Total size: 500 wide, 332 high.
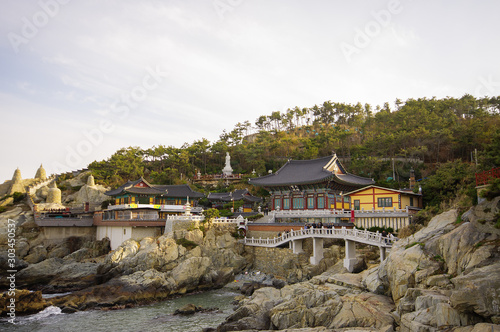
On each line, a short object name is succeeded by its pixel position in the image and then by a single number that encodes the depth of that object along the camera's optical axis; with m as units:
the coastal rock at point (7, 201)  57.26
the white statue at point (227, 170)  73.75
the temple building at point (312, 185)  41.38
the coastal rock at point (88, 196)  60.19
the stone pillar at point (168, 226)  40.12
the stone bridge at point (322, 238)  28.09
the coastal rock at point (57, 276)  33.41
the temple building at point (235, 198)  53.75
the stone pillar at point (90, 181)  62.33
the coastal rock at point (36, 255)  41.21
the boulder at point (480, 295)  13.27
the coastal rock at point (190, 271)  32.06
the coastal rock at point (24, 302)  25.86
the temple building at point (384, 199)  35.83
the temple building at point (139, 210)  42.69
